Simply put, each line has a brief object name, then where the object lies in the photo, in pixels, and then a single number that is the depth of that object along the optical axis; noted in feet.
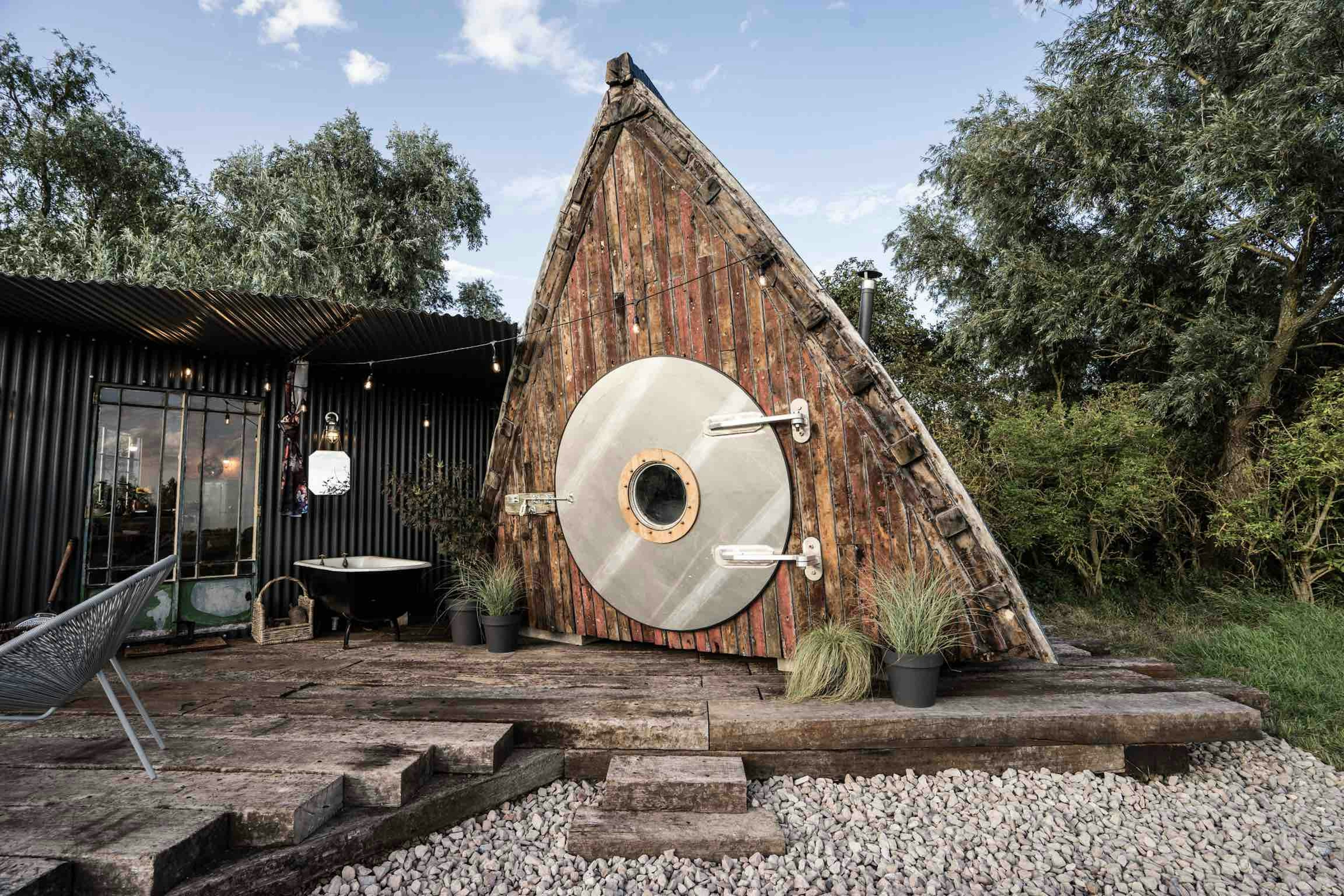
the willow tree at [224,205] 43.16
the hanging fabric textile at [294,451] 19.54
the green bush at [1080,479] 23.93
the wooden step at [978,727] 10.03
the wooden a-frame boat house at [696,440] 11.69
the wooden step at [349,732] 9.34
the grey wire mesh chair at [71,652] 6.68
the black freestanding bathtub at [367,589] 16.92
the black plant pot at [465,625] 16.71
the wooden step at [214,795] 7.32
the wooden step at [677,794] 8.75
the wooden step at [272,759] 8.34
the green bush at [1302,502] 21.35
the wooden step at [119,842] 6.20
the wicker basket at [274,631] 18.02
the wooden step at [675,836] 7.98
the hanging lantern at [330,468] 19.07
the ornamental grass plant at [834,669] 11.14
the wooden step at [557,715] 10.18
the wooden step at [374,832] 6.82
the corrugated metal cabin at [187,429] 16.01
